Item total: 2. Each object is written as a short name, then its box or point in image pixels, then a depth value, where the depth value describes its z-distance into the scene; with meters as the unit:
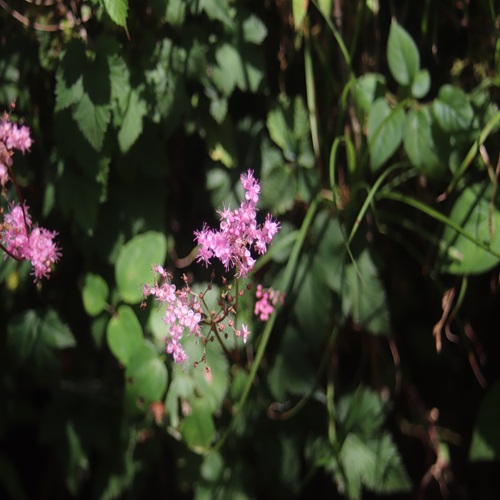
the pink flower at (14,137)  0.82
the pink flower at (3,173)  0.82
